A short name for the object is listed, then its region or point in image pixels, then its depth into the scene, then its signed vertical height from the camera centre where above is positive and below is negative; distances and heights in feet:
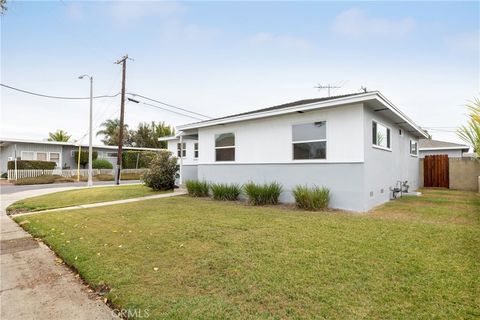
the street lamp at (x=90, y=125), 63.41 +11.01
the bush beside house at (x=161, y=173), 45.11 -1.61
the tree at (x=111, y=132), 130.82 +15.71
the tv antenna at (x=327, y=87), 81.76 +23.77
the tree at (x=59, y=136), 115.34 +12.44
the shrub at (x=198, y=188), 38.50 -3.61
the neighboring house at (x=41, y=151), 80.16 +4.10
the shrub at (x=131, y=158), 97.86 +2.04
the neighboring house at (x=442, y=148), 72.28 +4.18
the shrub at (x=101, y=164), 92.18 -0.17
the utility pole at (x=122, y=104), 62.75 +14.26
